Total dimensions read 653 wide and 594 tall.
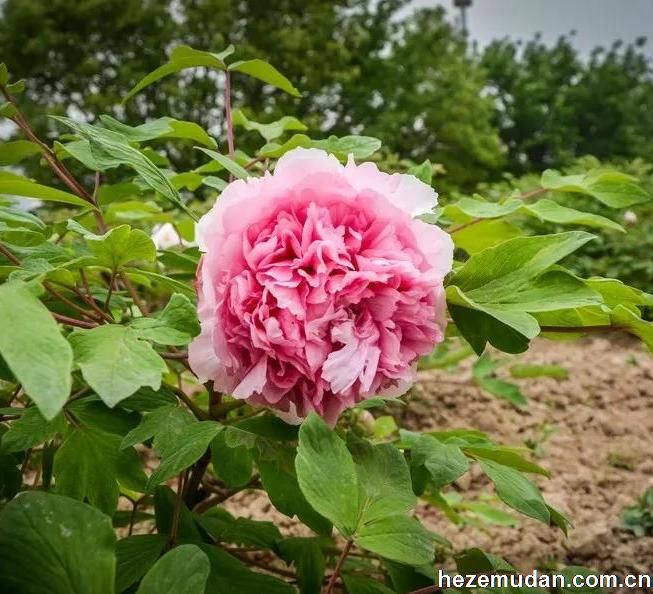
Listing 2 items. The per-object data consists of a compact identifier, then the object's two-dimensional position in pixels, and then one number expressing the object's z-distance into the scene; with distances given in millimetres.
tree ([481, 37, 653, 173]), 14336
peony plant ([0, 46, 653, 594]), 384
